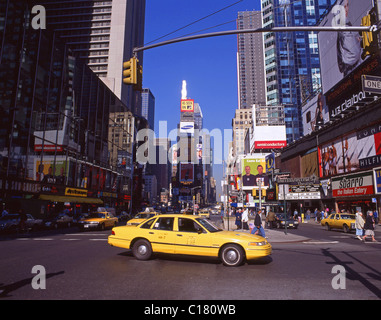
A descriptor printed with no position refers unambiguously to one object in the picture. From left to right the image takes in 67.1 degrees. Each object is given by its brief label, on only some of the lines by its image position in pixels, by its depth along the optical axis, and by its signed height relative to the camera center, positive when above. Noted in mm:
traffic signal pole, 7426 +4606
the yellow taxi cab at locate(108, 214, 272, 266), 8602 -1147
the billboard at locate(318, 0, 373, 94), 39312 +24652
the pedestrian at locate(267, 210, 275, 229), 26594 -1358
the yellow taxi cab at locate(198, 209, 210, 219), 45481 -1663
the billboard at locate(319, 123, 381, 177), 32900 +6988
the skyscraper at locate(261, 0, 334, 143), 115875 +59760
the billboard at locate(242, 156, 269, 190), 91438 +11620
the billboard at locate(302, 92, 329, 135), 52906 +18497
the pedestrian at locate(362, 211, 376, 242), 15836 -1188
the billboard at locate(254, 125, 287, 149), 94312 +21920
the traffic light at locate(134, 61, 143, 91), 8789 +3857
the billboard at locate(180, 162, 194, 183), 187950 +19687
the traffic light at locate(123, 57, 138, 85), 8547 +3898
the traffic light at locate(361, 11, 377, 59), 7488 +4352
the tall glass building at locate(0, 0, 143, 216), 30562 +10645
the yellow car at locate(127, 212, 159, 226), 23588 -1006
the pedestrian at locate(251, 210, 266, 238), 15098 -1184
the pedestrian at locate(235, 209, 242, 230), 22484 -1273
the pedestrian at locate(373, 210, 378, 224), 30794 -1008
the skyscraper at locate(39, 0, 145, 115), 88625 +54130
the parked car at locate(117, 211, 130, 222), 41512 -2114
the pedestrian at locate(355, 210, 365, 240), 15981 -1090
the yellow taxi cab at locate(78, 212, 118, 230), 21531 -1491
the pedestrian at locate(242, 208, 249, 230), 19583 -897
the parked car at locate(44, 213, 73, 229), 24969 -1804
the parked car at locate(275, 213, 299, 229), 26009 -1606
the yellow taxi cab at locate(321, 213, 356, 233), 21797 -1315
